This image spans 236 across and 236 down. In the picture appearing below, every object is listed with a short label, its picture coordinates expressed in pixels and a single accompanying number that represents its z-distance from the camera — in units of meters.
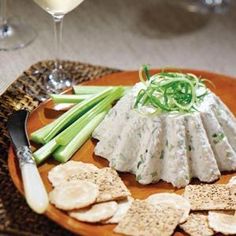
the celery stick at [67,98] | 1.01
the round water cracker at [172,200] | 0.83
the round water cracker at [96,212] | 0.80
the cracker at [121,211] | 0.80
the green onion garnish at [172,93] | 0.90
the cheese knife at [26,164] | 0.80
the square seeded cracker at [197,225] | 0.79
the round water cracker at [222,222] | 0.79
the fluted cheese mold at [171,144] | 0.89
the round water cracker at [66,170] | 0.86
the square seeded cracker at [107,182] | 0.82
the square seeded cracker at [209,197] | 0.83
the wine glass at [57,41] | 1.05
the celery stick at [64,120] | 0.93
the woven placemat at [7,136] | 0.81
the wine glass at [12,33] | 1.27
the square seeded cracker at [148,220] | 0.78
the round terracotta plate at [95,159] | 0.79
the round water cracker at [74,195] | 0.80
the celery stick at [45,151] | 0.90
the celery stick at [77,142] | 0.91
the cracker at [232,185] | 0.86
